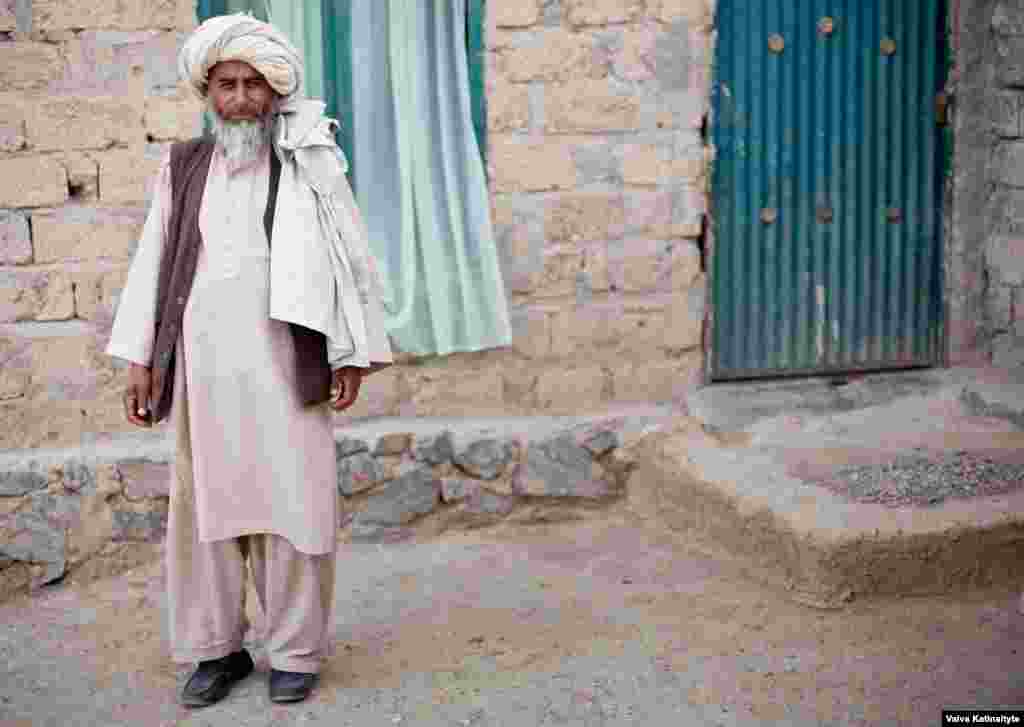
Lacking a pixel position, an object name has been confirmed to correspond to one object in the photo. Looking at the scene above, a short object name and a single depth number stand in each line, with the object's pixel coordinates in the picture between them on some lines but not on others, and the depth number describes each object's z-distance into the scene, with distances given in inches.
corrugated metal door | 250.1
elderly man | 170.6
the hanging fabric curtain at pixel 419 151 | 233.5
